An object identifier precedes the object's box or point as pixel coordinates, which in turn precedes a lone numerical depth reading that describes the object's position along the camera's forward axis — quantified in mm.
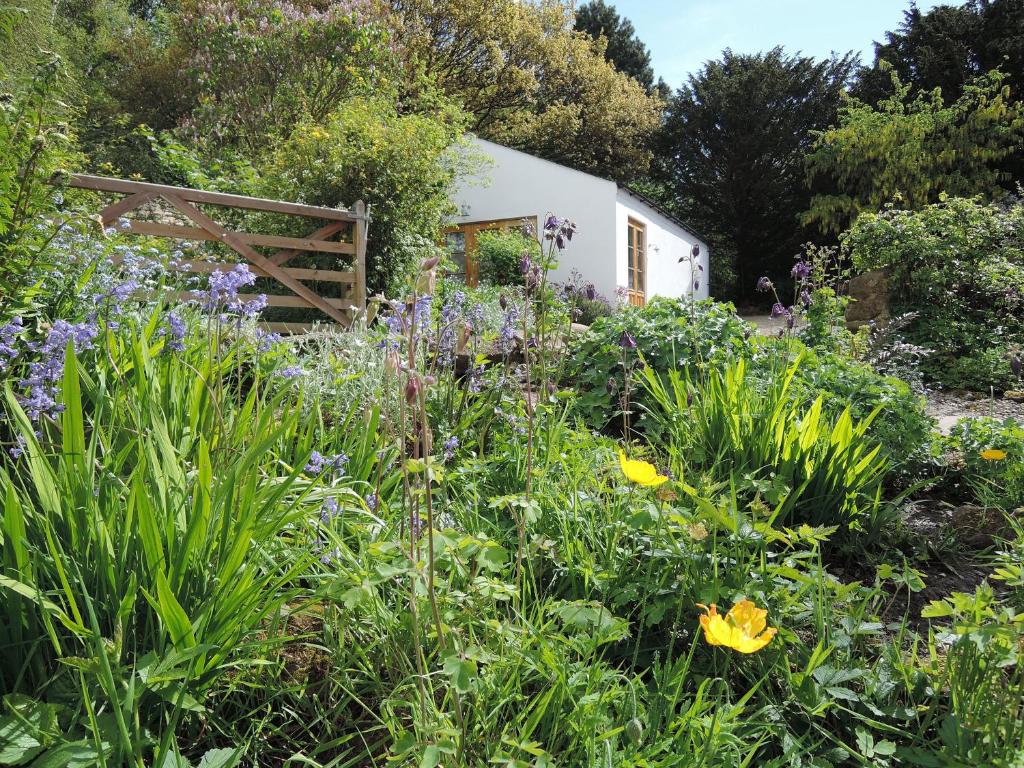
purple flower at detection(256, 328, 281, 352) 2641
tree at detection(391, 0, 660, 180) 17473
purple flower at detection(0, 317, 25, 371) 1718
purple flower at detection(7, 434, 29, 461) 1448
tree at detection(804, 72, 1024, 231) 15852
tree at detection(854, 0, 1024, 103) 17328
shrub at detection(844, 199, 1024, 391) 6539
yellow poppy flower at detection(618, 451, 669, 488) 1413
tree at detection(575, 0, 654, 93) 27688
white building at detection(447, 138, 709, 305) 14203
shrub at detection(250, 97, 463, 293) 8766
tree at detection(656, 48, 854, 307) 21766
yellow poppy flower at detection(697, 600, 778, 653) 1172
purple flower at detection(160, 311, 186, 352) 1909
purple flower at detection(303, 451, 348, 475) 1678
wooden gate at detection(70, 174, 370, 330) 5414
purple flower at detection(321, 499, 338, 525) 1543
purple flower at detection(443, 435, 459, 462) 2121
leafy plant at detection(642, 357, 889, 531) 2211
